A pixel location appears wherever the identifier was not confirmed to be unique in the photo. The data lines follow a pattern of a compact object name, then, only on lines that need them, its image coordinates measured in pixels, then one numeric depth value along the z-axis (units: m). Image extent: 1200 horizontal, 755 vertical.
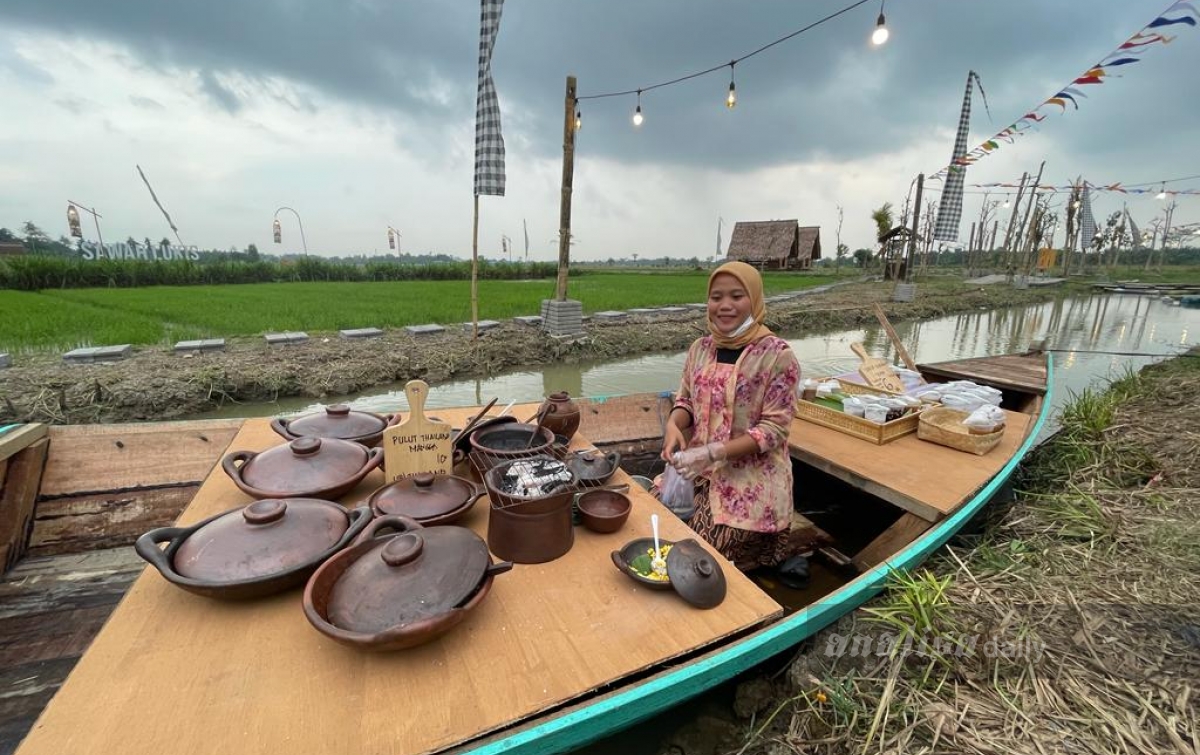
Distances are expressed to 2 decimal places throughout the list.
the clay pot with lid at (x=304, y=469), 1.59
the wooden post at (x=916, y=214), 14.85
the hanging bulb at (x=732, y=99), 6.85
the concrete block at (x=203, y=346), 7.06
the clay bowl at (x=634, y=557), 1.34
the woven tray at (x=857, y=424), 2.72
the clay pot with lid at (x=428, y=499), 1.51
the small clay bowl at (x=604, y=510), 1.59
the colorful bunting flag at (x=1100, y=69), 4.06
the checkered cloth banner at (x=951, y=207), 10.77
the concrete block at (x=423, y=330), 8.66
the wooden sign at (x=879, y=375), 3.37
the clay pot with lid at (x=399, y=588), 1.00
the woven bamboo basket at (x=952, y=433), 2.59
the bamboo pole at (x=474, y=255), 6.32
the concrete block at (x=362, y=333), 8.39
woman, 1.93
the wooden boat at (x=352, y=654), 0.93
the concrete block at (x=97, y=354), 6.24
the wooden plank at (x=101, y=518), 2.24
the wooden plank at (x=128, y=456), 2.28
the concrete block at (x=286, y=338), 7.76
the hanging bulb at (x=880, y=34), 5.01
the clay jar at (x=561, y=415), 2.22
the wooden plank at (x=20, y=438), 2.01
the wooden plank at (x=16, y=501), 2.12
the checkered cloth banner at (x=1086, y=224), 23.42
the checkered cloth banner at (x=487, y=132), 5.81
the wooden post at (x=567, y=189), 7.05
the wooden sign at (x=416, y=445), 1.69
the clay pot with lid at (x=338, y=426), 2.01
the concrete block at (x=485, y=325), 8.93
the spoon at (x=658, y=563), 1.42
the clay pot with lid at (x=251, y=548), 1.16
